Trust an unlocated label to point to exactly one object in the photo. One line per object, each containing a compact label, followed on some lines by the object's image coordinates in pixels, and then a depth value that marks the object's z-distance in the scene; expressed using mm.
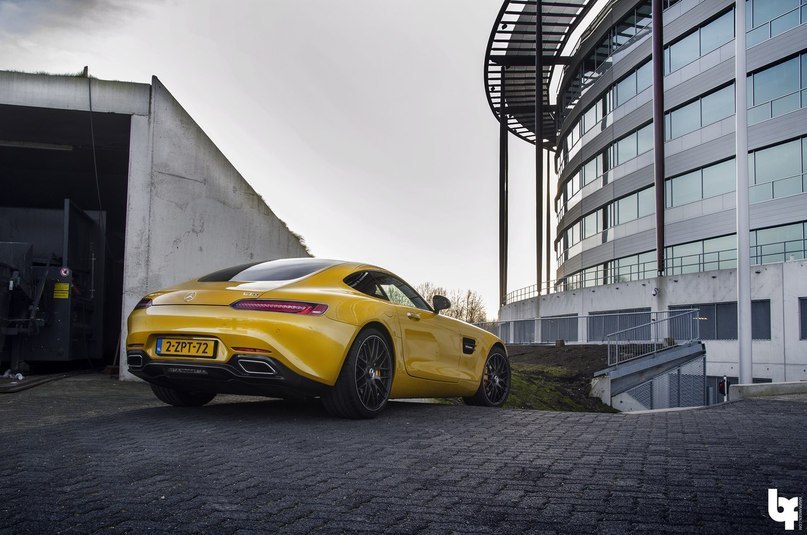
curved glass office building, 27672
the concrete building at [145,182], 11398
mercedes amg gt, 5695
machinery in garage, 11008
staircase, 19188
